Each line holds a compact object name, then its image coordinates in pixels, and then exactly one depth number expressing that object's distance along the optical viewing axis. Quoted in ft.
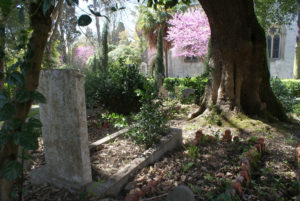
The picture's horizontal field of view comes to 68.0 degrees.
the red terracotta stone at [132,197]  6.82
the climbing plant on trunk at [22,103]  4.04
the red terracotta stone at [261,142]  11.48
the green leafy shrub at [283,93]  21.24
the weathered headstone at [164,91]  32.56
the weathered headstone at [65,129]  7.05
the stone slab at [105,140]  11.41
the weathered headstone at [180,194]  5.83
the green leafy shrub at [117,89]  20.89
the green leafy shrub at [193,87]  29.19
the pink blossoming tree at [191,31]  56.70
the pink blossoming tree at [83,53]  97.55
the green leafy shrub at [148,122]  11.14
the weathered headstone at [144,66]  90.53
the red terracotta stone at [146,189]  7.63
